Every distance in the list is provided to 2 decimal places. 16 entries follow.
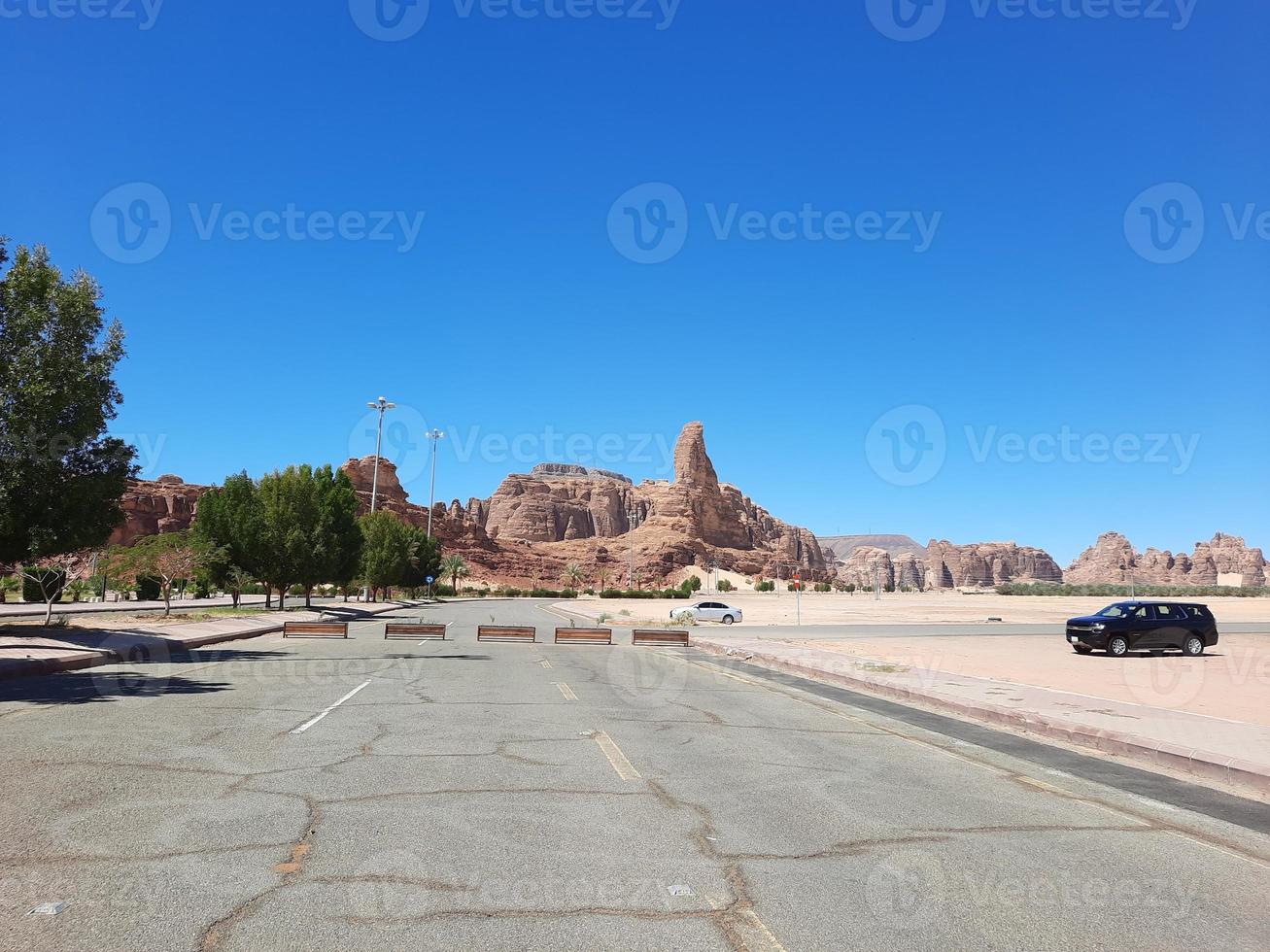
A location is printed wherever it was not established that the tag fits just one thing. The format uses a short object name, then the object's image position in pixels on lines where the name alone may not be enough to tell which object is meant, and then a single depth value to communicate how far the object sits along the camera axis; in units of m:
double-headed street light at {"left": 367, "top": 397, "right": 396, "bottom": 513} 59.59
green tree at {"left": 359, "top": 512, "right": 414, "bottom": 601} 73.56
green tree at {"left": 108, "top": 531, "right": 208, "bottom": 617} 37.72
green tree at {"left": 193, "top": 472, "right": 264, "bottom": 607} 43.56
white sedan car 52.79
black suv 24.98
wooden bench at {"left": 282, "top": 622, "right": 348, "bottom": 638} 30.19
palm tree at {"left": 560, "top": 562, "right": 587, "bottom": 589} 145.50
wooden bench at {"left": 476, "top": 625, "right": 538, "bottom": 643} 30.61
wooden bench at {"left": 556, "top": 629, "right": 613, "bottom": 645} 30.12
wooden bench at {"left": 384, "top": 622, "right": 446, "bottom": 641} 29.59
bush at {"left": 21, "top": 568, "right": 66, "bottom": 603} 28.12
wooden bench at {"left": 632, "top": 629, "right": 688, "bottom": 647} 30.20
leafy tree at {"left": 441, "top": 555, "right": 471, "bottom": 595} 123.20
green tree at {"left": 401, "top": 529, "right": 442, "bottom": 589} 92.50
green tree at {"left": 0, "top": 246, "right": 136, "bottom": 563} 19.34
